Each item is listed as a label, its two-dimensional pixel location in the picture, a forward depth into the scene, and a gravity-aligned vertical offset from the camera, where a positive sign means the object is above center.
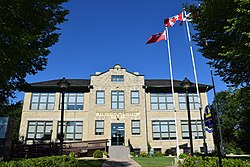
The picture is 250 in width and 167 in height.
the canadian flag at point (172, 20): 20.13 +11.14
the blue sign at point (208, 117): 8.07 +0.65
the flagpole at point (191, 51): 19.18 +7.46
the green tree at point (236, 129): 38.28 +1.00
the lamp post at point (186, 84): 12.84 +3.05
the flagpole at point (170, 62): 22.80 +7.71
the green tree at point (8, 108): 12.69 +1.56
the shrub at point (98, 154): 21.39 -2.04
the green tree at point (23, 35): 9.15 +4.88
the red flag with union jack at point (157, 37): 20.89 +9.66
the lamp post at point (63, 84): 12.47 +2.93
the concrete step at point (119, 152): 23.06 -2.00
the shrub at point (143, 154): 23.69 -2.25
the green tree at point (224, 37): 9.91 +5.40
